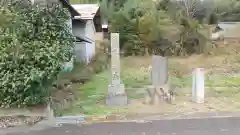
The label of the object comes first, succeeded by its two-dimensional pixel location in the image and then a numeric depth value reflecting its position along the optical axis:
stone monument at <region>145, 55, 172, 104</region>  9.23
